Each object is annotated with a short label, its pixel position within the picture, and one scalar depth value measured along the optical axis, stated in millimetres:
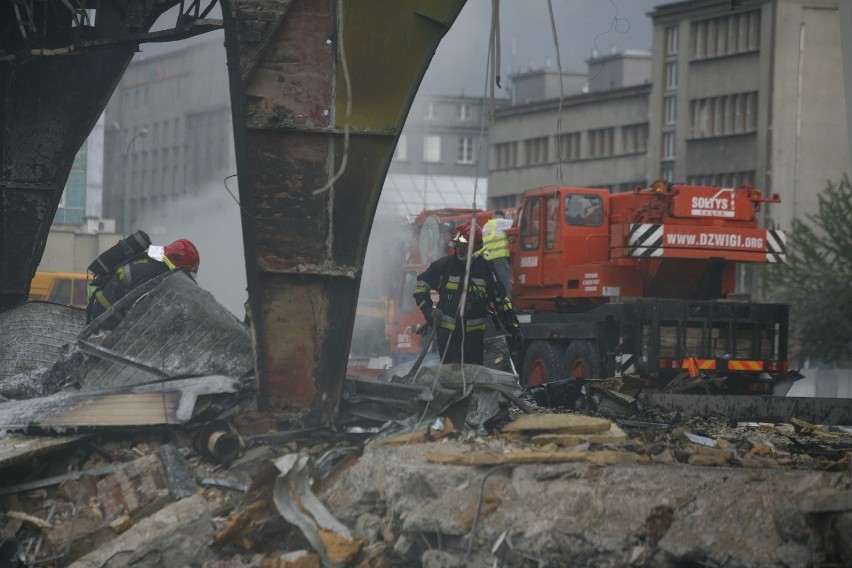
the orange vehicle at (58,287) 55641
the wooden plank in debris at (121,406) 15635
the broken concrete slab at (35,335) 19596
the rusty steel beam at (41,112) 20341
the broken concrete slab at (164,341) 17623
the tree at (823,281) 67620
